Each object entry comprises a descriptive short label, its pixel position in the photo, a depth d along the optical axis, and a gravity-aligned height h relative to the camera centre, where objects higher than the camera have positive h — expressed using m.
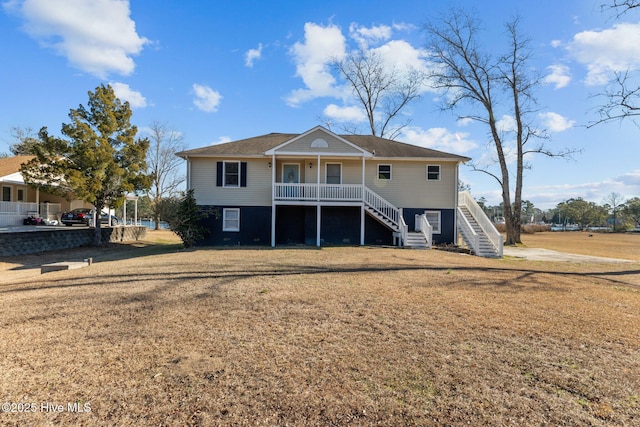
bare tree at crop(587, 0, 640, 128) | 13.56 +4.78
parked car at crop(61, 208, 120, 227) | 24.78 +0.17
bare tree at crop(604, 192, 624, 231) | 75.71 +3.45
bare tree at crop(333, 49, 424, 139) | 33.81 +12.75
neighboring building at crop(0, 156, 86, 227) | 21.09 +1.34
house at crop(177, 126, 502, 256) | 16.89 +1.56
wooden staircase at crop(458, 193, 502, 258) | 15.46 -0.38
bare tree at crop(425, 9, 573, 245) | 24.52 +7.34
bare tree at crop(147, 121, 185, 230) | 41.59 +6.64
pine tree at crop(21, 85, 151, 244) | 16.98 +3.18
